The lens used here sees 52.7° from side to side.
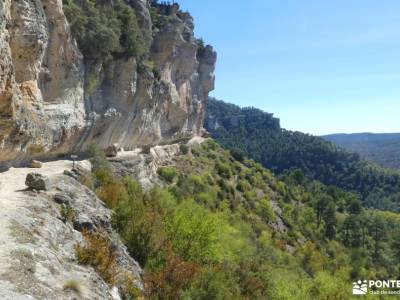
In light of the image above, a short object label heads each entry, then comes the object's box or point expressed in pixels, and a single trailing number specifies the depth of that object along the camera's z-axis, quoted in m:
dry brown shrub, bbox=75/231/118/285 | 14.73
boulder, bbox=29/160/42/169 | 26.71
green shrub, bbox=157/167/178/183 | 50.06
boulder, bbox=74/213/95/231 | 17.66
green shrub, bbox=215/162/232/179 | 70.57
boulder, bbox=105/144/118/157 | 38.91
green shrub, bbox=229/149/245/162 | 90.26
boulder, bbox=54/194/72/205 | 18.89
